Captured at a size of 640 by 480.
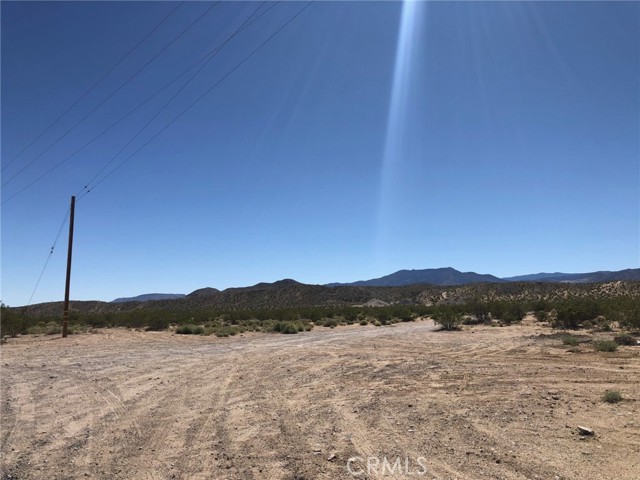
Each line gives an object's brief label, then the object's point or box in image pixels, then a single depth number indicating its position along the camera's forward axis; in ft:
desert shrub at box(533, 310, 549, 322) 115.25
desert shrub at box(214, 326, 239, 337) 103.63
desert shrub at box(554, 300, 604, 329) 93.50
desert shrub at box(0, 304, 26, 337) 97.55
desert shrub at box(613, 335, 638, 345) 60.54
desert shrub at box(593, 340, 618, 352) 53.26
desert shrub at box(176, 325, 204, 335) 112.16
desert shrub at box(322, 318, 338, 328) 140.59
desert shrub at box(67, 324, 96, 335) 106.61
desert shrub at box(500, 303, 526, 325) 118.62
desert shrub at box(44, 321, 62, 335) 105.70
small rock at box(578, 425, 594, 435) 24.34
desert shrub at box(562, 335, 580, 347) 60.95
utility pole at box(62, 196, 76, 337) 96.22
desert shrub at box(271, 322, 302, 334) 113.97
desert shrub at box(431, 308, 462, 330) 108.06
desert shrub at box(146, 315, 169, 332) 130.57
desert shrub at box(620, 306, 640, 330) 72.82
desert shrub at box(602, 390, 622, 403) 30.81
